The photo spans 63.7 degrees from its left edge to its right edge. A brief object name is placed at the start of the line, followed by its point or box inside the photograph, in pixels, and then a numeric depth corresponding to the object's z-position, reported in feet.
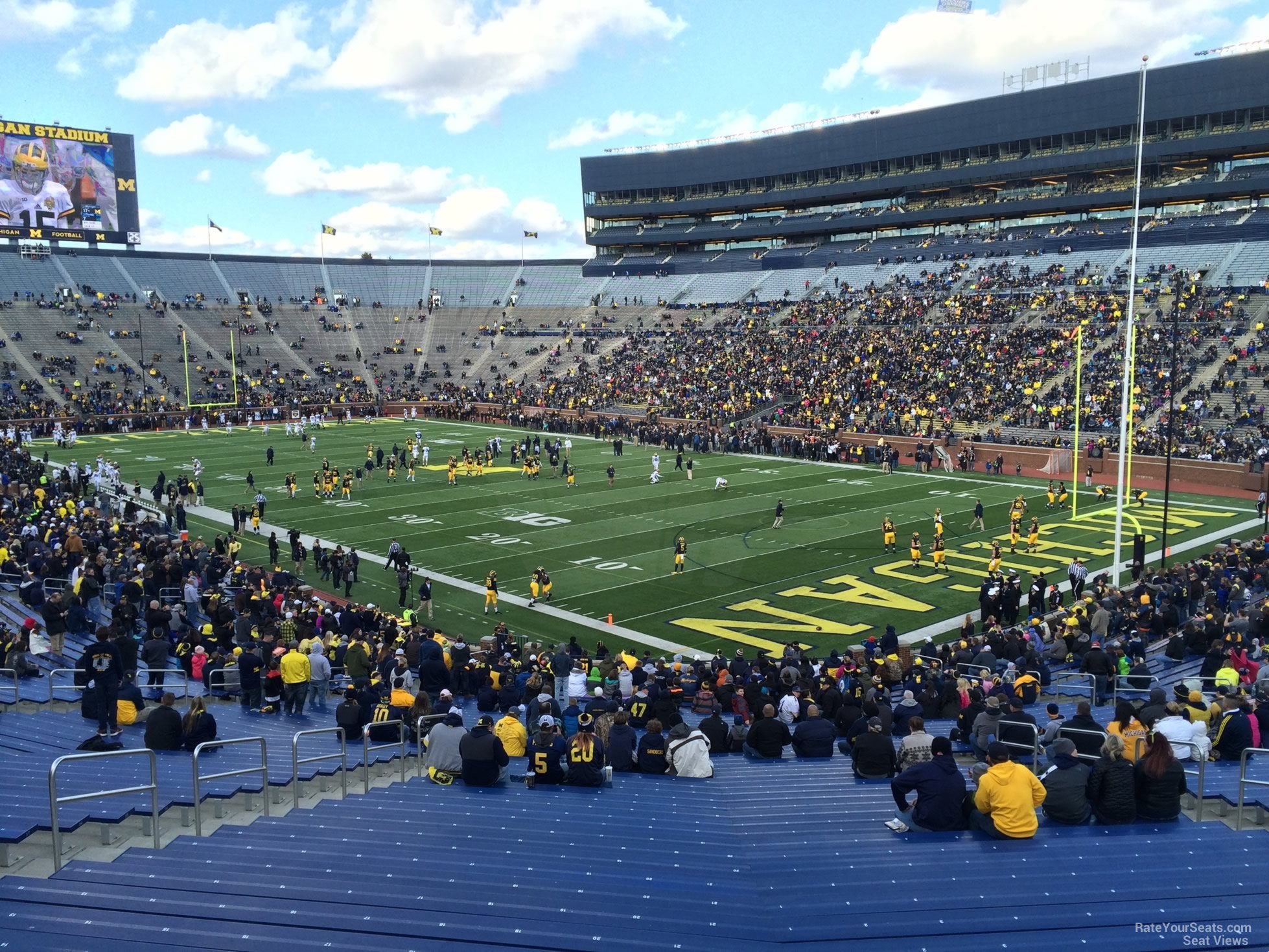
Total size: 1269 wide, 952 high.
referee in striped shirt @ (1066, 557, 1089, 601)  72.69
